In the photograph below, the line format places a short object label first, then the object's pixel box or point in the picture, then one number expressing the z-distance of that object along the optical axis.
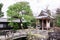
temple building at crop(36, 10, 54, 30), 8.56
